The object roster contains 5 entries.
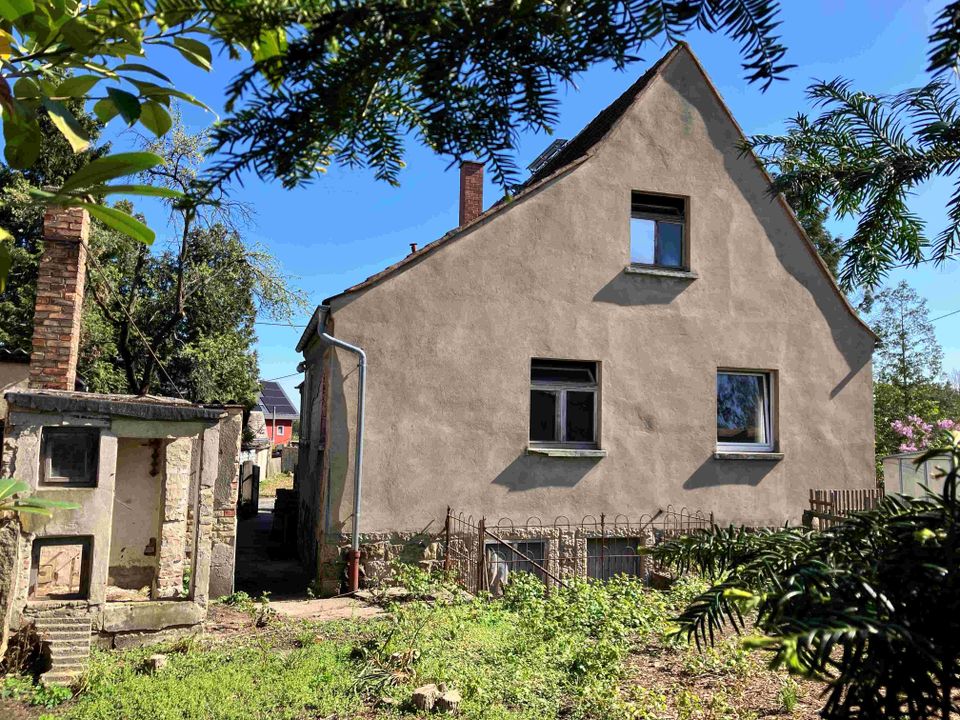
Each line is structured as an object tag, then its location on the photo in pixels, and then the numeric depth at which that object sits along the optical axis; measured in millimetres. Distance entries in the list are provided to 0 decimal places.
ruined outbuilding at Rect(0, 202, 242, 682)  6664
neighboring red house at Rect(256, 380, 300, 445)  51169
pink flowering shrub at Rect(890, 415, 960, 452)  16672
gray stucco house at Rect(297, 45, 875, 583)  9453
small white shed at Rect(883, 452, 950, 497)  13174
